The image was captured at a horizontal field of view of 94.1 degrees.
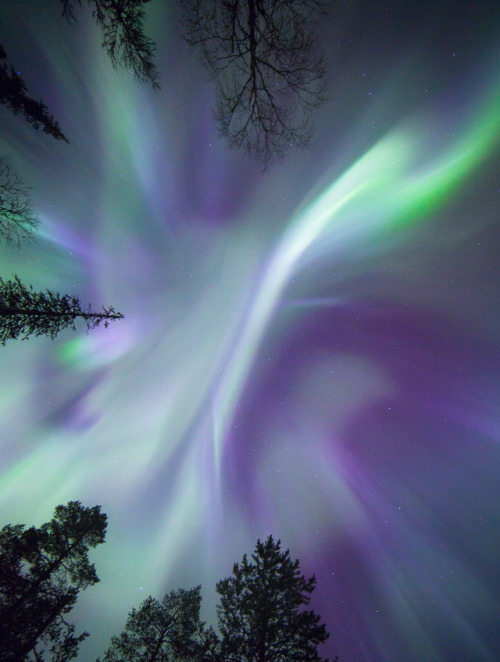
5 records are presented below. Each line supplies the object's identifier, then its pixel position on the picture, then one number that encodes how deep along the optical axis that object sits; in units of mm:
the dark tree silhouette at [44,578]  7766
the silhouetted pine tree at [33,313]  6734
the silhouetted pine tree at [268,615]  7992
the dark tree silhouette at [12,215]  5566
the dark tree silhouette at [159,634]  9664
